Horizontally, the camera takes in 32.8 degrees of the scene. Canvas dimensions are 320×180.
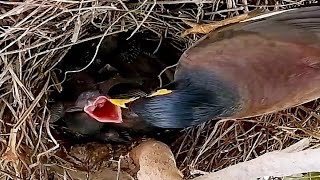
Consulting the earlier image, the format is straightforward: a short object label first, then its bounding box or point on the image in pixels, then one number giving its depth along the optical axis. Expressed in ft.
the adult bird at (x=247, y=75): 0.84
